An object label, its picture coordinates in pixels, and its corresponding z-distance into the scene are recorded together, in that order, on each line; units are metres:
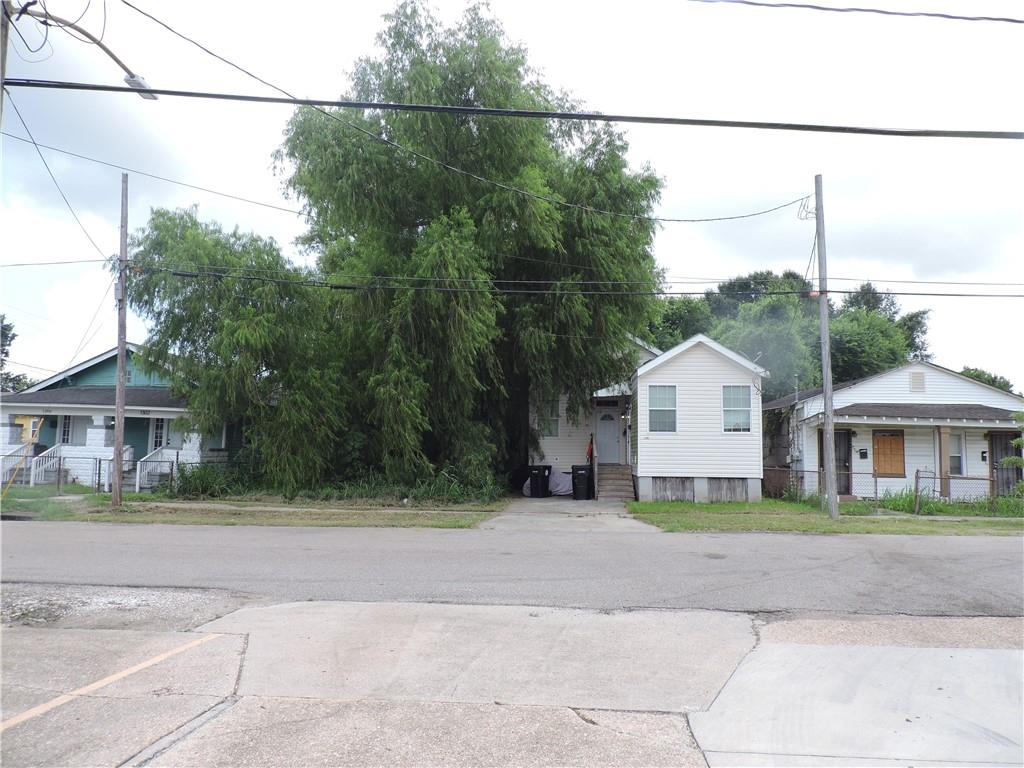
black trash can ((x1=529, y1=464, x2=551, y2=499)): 24.34
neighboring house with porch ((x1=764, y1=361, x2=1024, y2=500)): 22.86
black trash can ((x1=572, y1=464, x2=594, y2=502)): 23.45
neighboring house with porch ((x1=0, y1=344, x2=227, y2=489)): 24.50
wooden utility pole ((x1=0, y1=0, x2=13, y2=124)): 6.28
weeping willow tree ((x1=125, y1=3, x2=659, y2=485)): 20.16
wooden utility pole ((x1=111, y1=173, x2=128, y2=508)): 18.56
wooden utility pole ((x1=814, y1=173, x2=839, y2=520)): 18.14
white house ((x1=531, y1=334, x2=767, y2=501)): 22.36
